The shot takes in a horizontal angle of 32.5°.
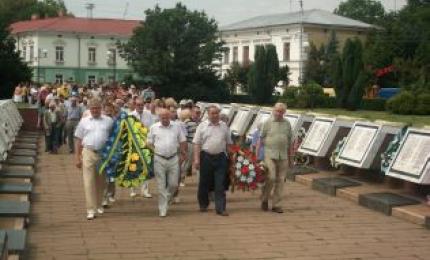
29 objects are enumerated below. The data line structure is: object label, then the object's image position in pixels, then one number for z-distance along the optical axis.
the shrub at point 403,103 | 37.31
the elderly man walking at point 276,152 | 11.48
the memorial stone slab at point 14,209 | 9.84
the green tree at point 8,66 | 33.62
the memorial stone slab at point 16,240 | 7.75
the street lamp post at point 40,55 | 88.38
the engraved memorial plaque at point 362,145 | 13.48
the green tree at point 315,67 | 65.25
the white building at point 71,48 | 91.75
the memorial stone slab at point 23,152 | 18.87
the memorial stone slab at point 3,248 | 6.02
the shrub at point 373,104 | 44.21
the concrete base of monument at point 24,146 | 20.95
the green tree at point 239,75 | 58.25
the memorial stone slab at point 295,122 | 17.16
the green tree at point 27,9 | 108.06
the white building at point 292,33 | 76.88
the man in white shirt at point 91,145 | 10.76
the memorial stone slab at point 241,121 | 21.14
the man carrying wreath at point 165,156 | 10.96
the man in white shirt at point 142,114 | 13.93
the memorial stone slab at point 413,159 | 11.32
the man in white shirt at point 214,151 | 11.16
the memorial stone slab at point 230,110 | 22.95
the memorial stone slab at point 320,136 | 15.44
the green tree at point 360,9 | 114.31
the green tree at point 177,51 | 46.84
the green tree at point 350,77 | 40.75
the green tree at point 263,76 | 47.81
